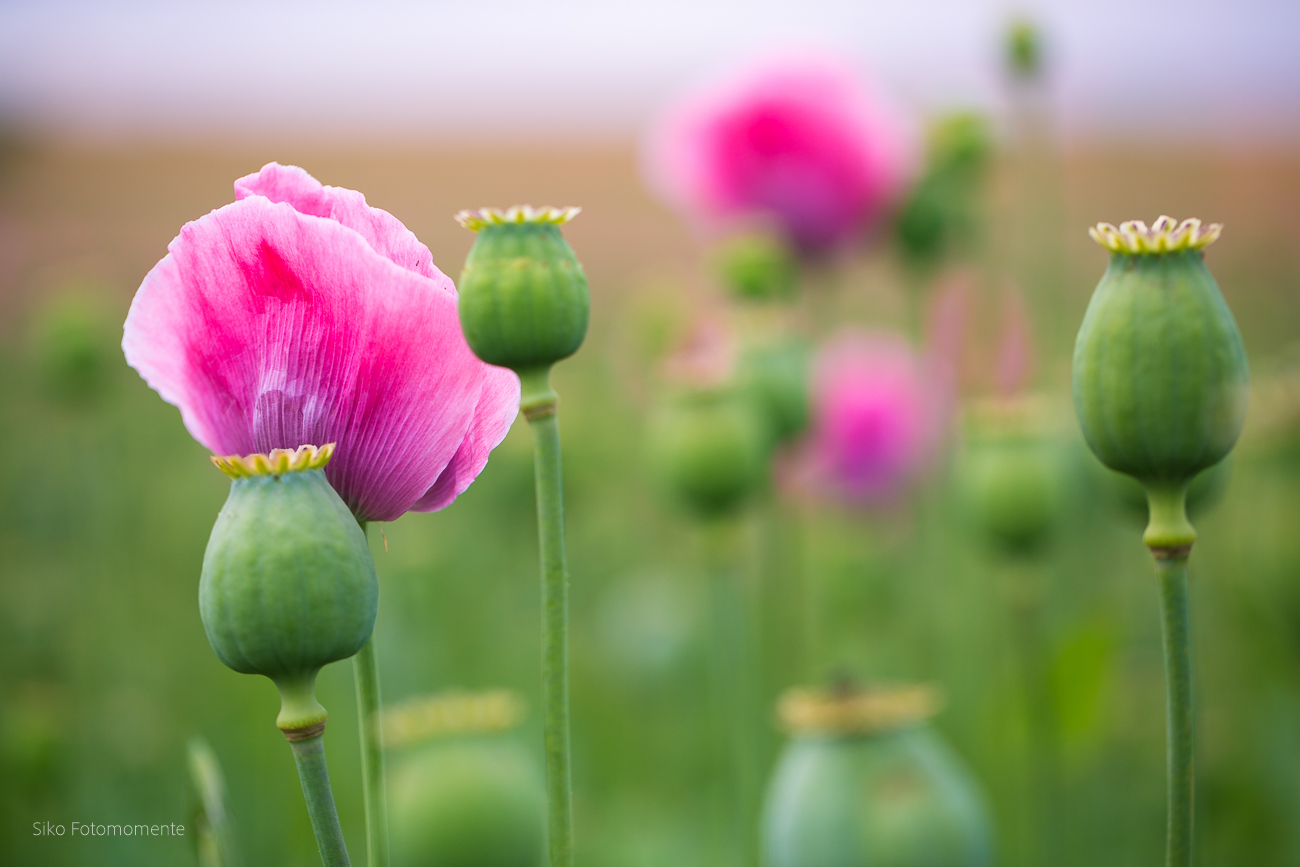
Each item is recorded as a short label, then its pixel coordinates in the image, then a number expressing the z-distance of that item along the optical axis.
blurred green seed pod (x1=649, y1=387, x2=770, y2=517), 1.38
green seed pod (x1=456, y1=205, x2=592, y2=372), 0.94
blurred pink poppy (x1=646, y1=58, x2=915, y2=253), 2.04
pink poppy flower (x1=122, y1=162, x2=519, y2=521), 0.94
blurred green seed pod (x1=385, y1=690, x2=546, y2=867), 1.10
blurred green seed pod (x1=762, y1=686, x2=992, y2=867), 1.09
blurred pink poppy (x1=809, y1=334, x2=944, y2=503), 2.36
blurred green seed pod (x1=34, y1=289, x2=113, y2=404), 2.18
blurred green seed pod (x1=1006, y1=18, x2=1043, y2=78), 2.00
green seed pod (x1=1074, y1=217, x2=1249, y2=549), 0.94
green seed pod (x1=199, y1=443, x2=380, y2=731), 0.92
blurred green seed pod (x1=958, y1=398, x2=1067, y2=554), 1.46
